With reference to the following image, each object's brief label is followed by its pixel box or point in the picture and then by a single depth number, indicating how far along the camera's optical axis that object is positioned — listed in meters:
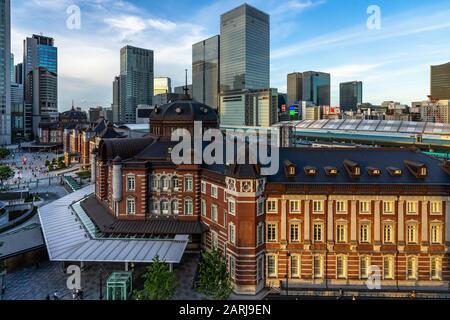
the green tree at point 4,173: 88.12
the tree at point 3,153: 134.20
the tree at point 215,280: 29.83
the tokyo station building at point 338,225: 34.81
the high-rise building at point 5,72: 167.56
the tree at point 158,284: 27.09
